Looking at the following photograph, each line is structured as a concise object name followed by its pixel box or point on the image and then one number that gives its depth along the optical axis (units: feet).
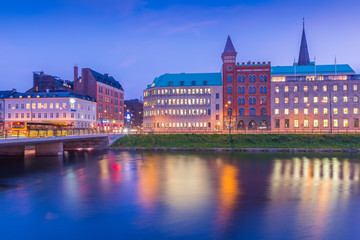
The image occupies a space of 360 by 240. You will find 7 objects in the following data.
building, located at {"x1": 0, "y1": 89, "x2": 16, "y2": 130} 273.70
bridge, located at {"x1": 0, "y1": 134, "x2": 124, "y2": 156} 110.01
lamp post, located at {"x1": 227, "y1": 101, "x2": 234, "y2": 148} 275.67
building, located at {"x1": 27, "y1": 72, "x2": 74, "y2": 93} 314.96
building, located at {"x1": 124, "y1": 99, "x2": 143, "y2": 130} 570.05
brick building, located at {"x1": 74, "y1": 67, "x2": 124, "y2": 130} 304.50
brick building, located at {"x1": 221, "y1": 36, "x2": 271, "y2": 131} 271.90
